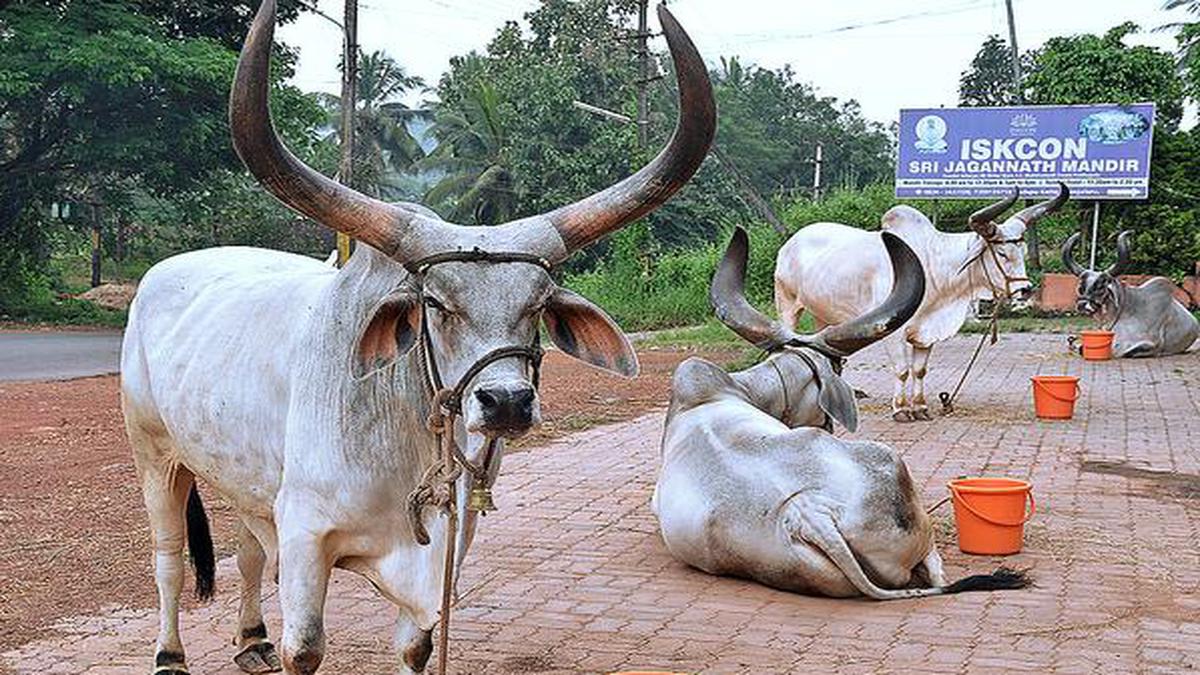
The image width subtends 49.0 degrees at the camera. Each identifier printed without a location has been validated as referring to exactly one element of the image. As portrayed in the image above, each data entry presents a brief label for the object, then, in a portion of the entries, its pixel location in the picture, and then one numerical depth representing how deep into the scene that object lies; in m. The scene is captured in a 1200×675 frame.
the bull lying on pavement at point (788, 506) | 5.33
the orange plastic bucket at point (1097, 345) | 17.08
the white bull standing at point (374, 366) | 3.17
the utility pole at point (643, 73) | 25.44
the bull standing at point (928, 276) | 11.33
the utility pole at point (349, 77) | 20.77
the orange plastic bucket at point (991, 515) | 6.27
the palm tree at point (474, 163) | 35.44
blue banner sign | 22.28
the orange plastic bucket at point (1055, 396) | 11.02
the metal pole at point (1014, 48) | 32.41
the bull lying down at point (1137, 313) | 17.66
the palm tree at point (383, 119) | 47.97
